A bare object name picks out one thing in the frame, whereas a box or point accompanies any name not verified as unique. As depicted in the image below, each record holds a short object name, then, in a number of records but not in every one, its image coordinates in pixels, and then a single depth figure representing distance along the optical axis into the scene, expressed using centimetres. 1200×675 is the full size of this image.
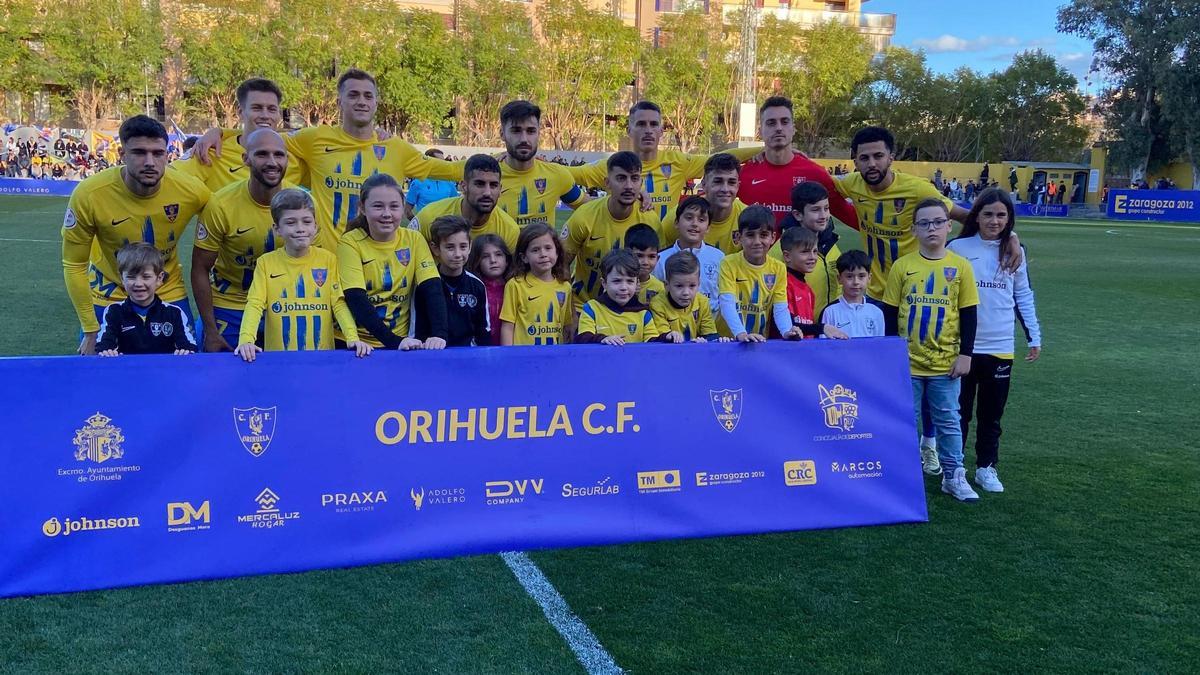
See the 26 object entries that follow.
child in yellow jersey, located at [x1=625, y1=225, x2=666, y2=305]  508
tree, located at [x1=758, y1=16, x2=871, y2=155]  6334
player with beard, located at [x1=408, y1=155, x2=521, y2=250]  513
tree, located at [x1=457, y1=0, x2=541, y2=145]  5575
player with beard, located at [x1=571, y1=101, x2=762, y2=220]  614
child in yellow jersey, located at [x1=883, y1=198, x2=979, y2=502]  503
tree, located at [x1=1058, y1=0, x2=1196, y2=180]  4506
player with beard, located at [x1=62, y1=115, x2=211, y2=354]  480
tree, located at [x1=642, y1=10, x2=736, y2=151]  6078
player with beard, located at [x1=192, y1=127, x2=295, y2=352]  487
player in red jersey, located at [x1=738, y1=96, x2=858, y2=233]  619
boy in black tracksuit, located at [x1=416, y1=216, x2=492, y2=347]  475
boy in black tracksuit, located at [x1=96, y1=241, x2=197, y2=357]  445
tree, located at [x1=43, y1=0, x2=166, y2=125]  4931
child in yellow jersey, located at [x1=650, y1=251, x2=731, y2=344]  481
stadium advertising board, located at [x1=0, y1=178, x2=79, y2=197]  3346
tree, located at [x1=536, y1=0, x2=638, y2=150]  5834
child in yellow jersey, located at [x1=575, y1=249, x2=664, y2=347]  475
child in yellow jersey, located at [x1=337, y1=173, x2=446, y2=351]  450
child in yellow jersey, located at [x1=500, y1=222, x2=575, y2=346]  496
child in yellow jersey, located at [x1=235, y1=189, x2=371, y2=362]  439
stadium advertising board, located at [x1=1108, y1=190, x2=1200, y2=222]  3475
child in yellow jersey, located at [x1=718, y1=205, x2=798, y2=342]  512
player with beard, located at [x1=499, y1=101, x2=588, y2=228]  564
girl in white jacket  523
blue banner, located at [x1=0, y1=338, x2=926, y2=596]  368
